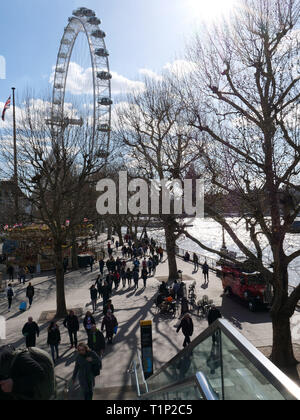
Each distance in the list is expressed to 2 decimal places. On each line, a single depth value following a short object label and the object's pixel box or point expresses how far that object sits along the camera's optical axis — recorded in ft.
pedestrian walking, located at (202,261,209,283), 72.13
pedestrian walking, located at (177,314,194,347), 34.58
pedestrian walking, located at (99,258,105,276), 84.89
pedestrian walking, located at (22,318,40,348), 32.96
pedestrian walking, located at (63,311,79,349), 36.60
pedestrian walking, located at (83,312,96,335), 35.63
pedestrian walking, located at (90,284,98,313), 53.21
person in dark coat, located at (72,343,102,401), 21.91
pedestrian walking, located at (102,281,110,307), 52.31
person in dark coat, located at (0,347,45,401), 9.27
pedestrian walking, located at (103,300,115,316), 38.89
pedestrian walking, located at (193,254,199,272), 90.87
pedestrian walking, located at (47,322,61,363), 33.26
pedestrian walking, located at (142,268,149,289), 68.69
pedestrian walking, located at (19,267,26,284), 76.84
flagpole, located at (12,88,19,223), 51.10
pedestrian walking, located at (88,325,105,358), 30.99
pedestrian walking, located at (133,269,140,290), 69.05
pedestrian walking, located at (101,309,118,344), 36.83
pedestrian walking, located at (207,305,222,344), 36.65
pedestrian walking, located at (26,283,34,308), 55.42
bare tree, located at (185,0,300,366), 26.71
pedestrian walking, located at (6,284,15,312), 54.46
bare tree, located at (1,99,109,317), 49.52
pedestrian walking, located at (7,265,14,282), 78.83
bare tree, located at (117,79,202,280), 56.03
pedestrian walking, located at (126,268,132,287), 70.77
